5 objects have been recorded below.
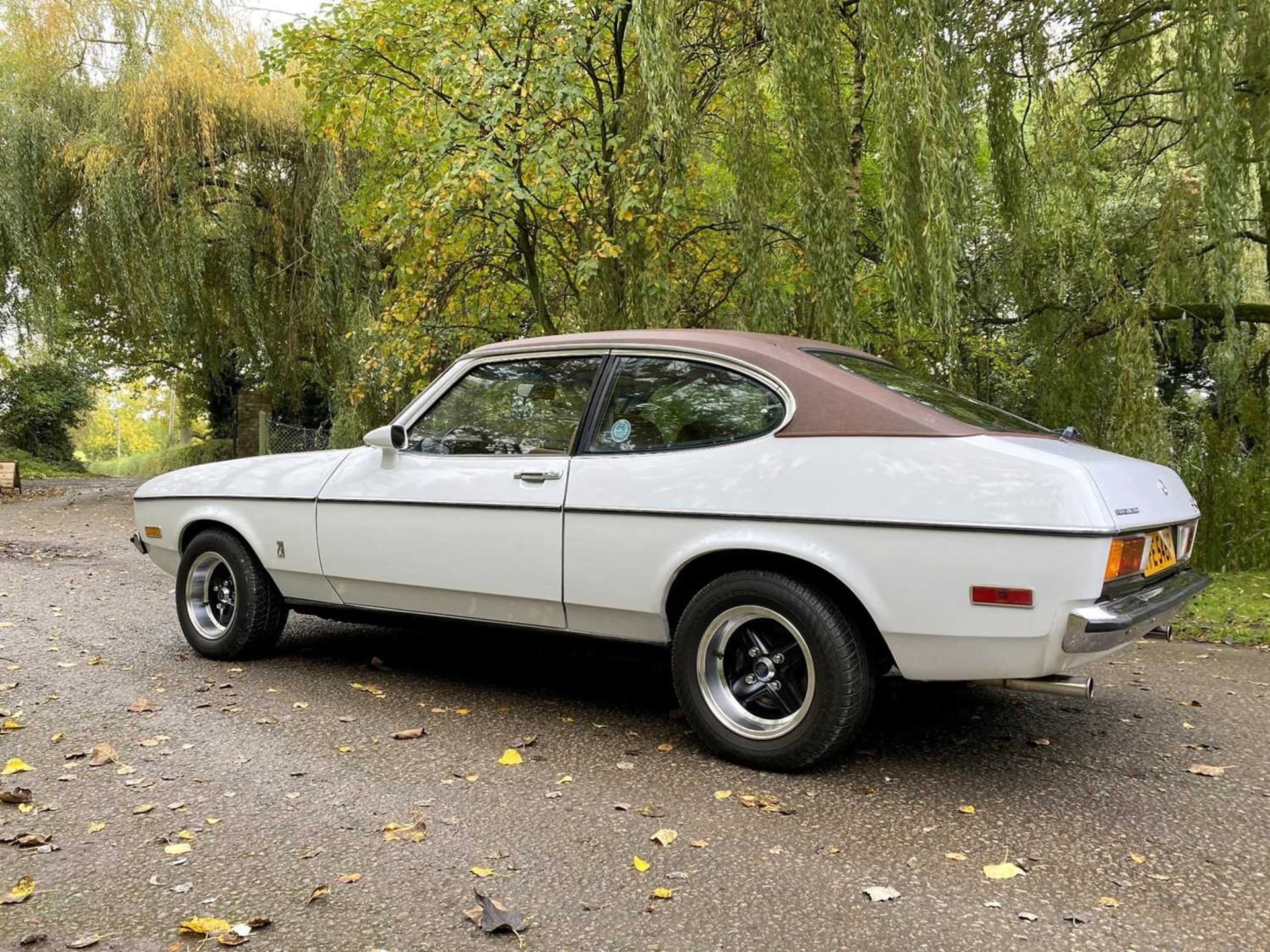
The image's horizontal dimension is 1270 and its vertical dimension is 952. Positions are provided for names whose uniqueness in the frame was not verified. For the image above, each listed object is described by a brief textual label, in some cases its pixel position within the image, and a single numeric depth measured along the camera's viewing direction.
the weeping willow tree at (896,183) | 5.92
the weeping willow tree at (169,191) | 13.66
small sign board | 17.16
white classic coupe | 3.12
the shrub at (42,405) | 29.50
